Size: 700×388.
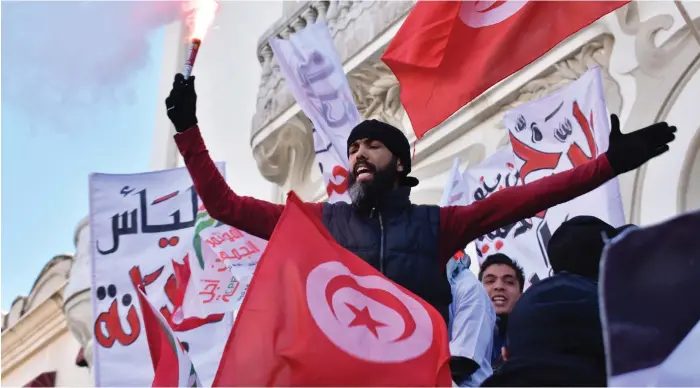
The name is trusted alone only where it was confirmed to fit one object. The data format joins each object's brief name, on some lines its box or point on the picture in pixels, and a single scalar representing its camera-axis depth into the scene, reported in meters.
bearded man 4.11
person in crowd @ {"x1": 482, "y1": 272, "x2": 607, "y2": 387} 3.22
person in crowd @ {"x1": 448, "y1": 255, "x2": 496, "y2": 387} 4.83
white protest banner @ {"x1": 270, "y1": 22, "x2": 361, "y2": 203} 7.07
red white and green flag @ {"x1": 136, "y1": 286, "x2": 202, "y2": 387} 4.82
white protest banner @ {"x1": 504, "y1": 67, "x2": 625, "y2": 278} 6.41
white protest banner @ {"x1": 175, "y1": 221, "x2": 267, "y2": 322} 7.26
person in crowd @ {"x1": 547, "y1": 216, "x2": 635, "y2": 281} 3.66
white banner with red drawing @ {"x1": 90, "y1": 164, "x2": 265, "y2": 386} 7.62
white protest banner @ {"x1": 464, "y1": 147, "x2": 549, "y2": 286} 6.88
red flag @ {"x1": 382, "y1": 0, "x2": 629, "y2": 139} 6.64
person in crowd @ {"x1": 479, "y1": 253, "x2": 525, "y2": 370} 5.73
